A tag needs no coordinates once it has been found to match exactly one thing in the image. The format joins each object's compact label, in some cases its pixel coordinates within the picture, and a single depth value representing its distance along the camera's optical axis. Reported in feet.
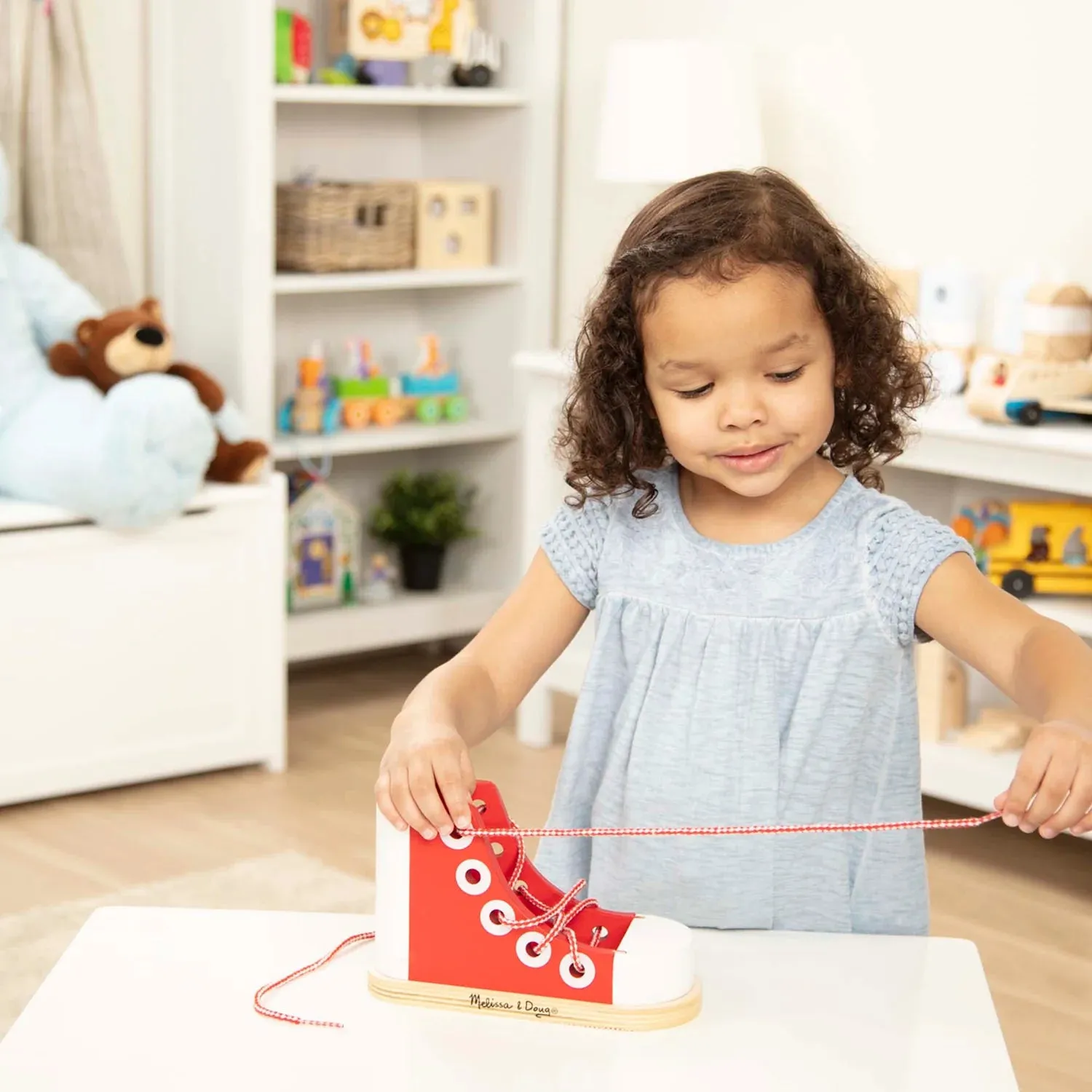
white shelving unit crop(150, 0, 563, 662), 10.17
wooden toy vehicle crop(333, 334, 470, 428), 11.51
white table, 2.99
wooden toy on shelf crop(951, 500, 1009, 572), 8.83
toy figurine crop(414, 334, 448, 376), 11.92
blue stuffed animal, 8.83
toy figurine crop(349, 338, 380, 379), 11.64
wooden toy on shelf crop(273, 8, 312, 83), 10.46
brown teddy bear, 9.22
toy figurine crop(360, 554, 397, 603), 11.78
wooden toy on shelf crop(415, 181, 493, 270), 11.44
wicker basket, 10.82
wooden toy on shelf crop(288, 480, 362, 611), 11.33
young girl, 3.84
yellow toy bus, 8.47
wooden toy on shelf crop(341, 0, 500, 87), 10.87
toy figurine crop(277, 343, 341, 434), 11.18
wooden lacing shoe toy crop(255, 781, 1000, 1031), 3.18
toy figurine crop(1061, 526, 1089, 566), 8.49
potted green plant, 11.93
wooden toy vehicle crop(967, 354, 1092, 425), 7.96
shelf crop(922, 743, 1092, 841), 8.38
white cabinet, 8.96
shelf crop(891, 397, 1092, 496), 7.68
